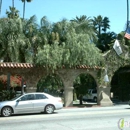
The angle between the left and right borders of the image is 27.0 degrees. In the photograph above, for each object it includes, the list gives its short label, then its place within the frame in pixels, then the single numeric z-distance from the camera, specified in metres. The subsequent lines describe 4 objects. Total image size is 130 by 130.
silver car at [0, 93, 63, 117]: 16.91
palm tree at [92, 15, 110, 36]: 67.88
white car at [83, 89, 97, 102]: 34.09
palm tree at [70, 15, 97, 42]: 28.58
